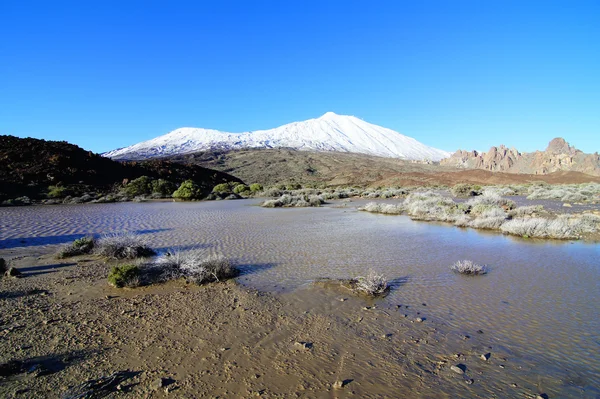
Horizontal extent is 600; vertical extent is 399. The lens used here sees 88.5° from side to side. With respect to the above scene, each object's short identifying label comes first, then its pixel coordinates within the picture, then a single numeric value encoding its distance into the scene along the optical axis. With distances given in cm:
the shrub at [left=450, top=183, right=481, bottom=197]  2974
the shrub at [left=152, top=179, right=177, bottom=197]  3127
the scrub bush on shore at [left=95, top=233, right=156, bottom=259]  830
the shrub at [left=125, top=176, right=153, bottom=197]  2920
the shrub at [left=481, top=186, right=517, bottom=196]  2958
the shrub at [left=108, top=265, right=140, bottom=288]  616
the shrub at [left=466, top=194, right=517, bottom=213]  1833
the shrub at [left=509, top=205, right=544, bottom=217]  1521
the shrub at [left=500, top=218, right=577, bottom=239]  1049
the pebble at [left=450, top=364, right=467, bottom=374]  350
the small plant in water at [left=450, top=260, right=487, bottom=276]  692
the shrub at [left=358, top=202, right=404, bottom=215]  1836
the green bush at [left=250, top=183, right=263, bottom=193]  3770
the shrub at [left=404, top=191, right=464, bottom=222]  1515
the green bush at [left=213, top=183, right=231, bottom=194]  3344
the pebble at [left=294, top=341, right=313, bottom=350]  399
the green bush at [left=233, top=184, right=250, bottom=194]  3620
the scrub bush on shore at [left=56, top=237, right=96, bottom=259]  832
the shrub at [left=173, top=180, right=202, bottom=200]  2881
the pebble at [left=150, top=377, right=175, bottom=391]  320
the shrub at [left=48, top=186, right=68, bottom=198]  2419
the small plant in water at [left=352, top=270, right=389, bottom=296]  582
